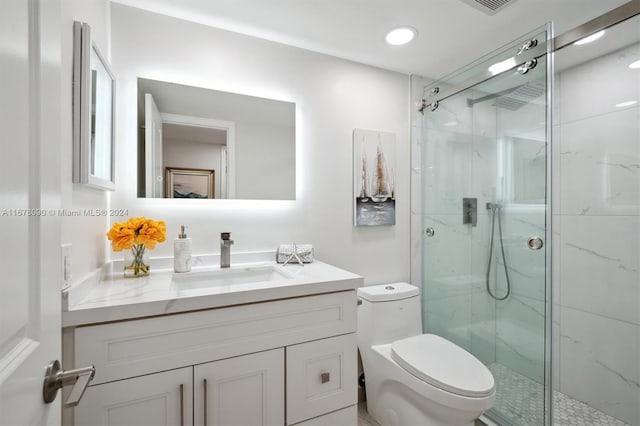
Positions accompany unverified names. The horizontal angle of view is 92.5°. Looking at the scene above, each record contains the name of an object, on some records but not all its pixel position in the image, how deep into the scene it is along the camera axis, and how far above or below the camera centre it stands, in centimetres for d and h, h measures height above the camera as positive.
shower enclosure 151 -5
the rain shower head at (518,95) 148 +61
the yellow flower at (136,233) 126 -9
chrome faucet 155 -19
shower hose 170 -23
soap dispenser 143 -19
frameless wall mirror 150 +36
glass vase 136 -24
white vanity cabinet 95 -55
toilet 132 -74
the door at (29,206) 40 +1
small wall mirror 104 +36
